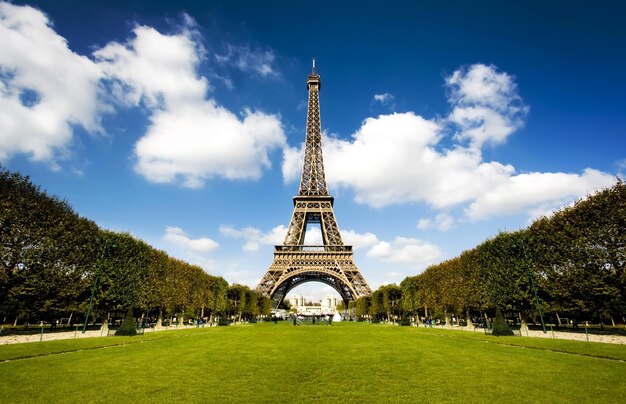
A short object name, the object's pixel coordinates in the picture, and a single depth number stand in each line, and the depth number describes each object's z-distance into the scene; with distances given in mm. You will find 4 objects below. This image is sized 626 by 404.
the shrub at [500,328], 27750
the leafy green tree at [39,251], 28500
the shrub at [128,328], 28453
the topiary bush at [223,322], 50656
